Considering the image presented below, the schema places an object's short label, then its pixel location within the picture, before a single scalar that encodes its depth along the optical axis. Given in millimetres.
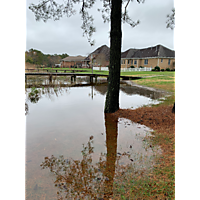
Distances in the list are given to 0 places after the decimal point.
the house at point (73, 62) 60381
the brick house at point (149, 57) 41219
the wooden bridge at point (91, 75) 23084
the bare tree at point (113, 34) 7098
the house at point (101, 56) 43466
